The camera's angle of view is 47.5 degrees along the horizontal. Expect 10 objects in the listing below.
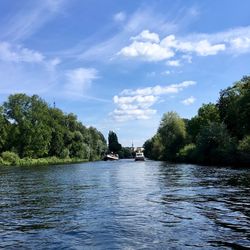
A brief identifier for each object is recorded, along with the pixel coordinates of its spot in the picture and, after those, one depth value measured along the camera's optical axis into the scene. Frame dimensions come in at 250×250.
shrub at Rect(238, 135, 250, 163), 48.36
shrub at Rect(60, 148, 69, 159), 99.32
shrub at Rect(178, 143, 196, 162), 68.92
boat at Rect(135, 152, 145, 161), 95.82
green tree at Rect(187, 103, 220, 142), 81.14
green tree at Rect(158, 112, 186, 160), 89.40
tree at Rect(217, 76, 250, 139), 55.84
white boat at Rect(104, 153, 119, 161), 121.91
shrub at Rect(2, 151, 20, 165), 74.04
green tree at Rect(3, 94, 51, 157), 84.92
